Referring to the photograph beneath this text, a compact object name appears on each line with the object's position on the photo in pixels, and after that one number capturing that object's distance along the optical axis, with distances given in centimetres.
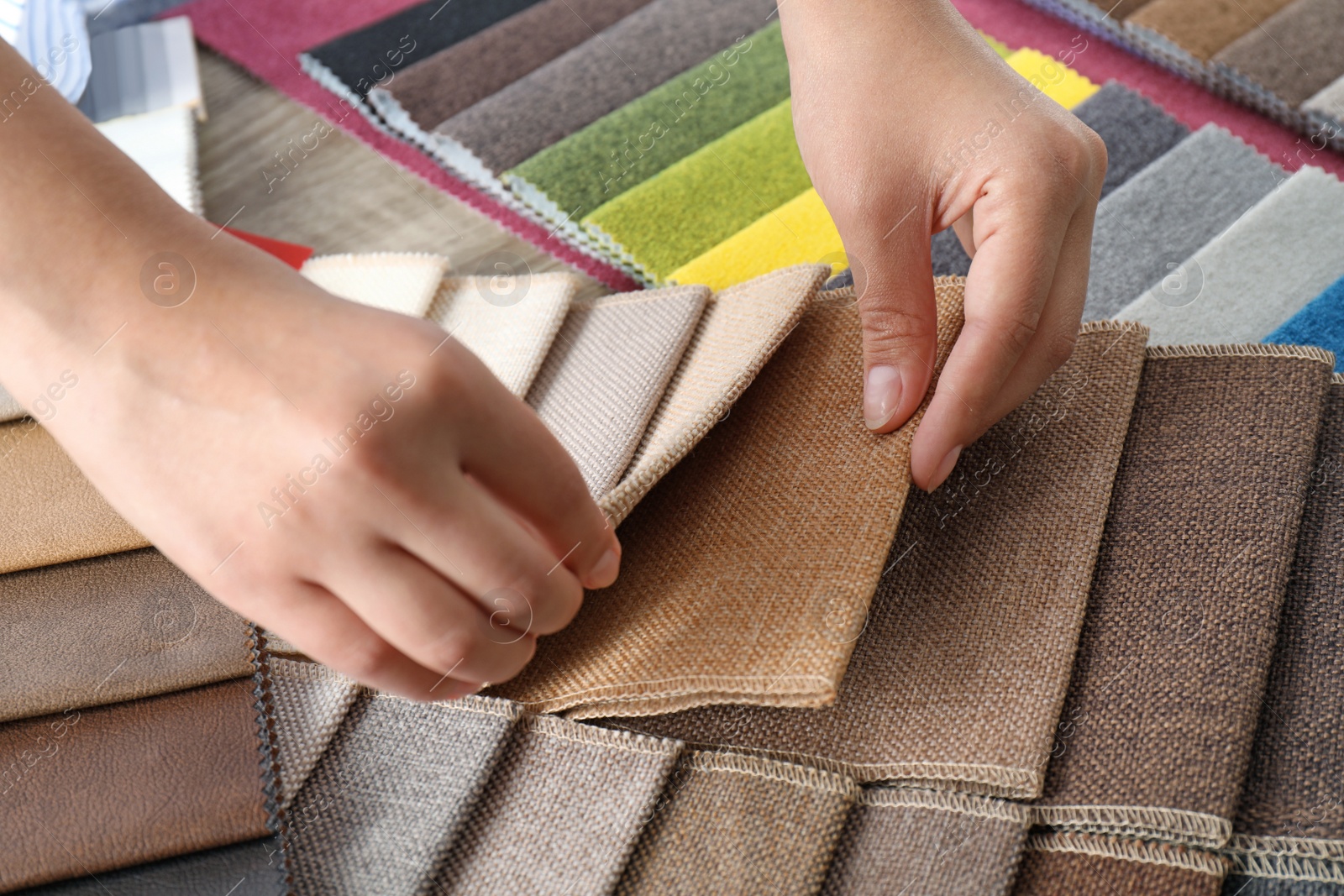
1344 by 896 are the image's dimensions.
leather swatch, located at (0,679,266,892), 44
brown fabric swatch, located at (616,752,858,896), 43
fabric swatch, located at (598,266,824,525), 46
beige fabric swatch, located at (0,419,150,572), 48
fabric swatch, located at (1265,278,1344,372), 52
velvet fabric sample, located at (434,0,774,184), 60
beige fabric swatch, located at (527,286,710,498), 49
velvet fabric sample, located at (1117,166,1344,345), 53
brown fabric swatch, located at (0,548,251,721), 46
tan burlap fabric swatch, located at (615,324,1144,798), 44
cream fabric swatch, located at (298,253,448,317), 54
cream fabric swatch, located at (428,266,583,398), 52
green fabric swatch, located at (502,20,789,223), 58
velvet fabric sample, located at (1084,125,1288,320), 55
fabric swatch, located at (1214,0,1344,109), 60
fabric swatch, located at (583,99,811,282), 57
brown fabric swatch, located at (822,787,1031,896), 43
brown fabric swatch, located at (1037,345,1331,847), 43
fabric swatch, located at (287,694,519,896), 44
